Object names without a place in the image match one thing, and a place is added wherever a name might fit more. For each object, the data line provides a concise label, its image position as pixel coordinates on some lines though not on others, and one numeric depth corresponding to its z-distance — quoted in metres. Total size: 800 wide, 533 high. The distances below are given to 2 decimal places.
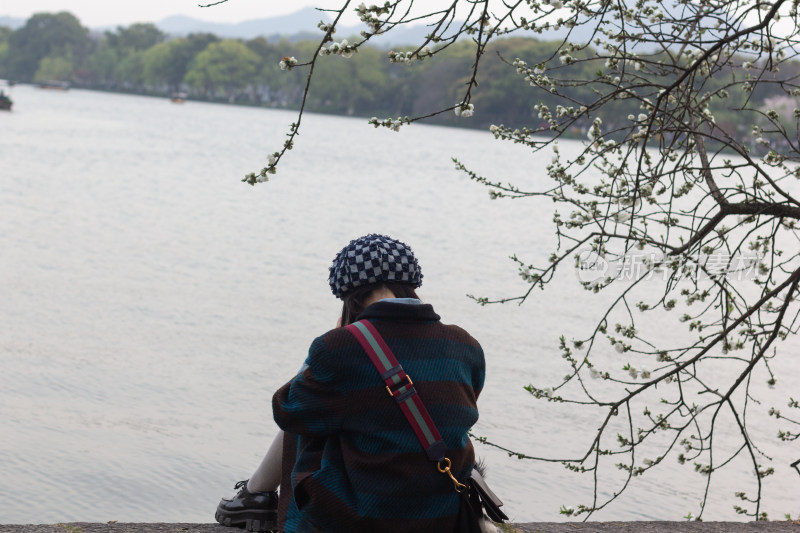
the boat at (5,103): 60.81
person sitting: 2.95
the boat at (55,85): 128.50
